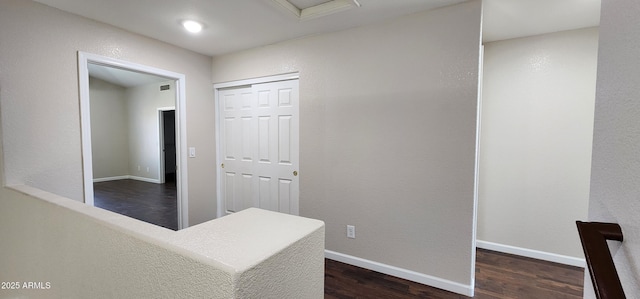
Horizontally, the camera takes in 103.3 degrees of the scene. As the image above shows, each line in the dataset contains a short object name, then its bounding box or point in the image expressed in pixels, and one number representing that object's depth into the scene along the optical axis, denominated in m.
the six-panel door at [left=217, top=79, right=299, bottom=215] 2.85
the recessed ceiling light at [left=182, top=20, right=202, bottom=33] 2.29
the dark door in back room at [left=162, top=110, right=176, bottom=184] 6.78
